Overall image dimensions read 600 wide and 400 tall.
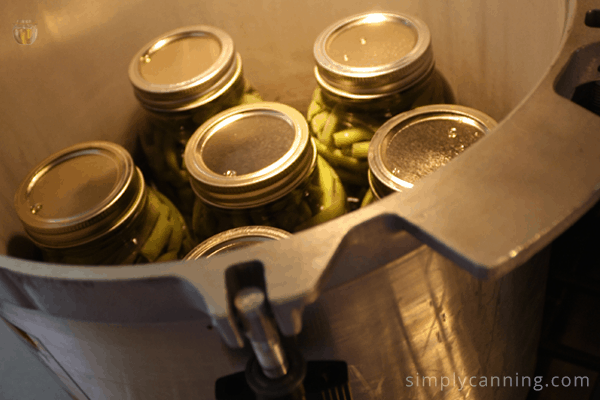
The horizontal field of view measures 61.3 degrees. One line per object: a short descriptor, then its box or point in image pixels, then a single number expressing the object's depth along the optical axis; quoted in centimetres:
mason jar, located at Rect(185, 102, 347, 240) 35
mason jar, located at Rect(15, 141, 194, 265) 35
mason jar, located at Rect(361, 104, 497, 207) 33
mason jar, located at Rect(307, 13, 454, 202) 37
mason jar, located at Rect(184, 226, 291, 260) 32
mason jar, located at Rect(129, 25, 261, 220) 42
